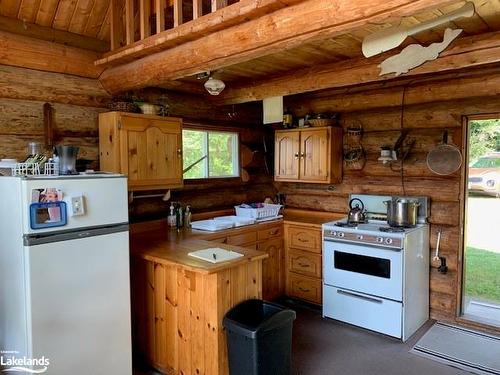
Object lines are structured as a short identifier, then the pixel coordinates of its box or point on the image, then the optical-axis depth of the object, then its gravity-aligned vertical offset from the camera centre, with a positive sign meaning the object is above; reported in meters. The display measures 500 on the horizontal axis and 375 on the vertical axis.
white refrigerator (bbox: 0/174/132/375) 2.05 -0.60
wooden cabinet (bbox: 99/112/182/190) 2.92 +0.17
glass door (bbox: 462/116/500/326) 3.61 -0.62
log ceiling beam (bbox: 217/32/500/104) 2.42 +0.74
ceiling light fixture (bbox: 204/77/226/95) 2.96 +0.66
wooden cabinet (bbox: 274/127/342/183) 4.03 +0.15
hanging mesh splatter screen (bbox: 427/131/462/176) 3.43 +0.08
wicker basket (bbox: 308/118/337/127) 4.09 +0.50
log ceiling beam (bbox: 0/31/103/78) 2.59 +0.83
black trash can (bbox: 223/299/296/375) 2.20 -1.03
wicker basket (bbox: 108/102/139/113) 2.98 +0.50
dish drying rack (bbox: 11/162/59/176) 2.25 +0.01
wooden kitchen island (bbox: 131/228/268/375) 2.36 -0.88
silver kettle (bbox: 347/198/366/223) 3.79 -0.48
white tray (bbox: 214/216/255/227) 3.73 -0.52
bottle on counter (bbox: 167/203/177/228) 3.57 -0.47
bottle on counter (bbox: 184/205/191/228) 3.64 -0.48
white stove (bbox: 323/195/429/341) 3.21 -0.97
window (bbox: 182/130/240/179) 3.95 +0.17
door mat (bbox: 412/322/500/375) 2.85 -1.48
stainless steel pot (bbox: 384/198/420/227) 3.51 -0.43
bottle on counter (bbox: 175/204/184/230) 3.59 -0.46
